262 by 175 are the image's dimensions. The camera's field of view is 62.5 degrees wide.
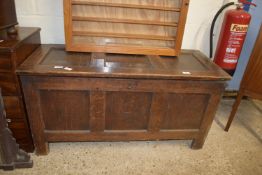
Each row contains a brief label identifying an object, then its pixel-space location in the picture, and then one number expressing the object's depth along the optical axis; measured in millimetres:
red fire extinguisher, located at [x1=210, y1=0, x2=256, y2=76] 1634
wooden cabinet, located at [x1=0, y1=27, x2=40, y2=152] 1139
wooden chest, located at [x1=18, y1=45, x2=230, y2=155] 1238
